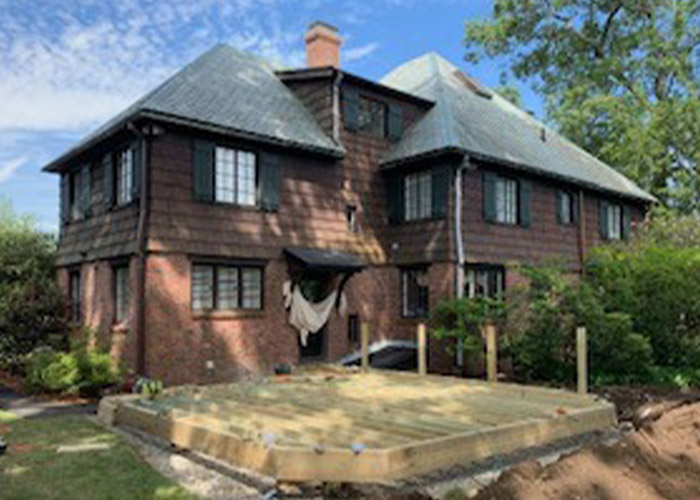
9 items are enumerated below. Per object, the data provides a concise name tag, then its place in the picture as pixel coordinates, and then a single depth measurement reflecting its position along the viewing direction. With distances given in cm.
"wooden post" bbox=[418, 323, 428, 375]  1221
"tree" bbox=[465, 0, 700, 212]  2619
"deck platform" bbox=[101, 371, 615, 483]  492
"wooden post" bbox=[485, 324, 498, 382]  1119
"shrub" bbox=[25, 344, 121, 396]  1176
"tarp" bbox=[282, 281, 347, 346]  1470
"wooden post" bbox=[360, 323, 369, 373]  1246
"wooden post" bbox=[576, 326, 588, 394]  980
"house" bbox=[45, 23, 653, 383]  1302
